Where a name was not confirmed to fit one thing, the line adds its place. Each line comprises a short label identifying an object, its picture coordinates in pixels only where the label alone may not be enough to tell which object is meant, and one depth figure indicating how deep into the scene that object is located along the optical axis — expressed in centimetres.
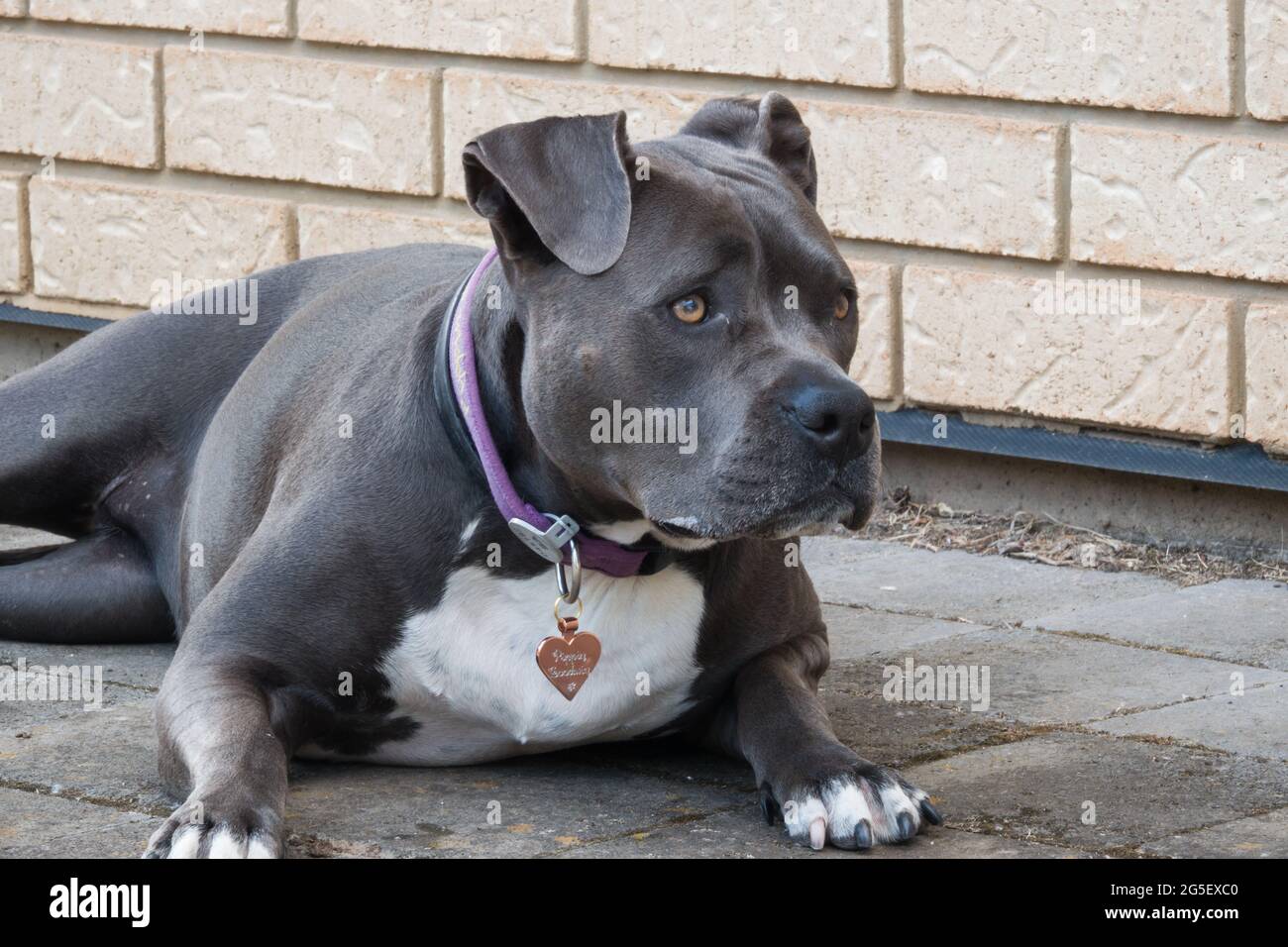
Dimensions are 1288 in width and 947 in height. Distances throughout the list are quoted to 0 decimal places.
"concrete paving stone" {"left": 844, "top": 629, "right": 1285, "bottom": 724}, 451
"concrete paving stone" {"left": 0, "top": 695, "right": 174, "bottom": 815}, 386
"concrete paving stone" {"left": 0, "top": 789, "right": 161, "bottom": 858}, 347
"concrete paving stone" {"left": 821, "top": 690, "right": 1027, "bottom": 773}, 414
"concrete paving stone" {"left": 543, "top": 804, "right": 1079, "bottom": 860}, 348
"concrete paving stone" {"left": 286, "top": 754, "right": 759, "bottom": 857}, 357
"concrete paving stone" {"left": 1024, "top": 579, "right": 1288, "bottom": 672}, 503
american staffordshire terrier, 355
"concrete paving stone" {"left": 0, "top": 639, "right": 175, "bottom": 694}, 476
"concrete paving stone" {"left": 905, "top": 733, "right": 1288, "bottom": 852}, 362
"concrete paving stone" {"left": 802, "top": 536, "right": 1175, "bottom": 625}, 553
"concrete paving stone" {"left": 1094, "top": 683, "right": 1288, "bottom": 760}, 415
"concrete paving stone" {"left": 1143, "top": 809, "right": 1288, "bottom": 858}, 344
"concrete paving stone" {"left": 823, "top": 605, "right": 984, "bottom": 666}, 506
